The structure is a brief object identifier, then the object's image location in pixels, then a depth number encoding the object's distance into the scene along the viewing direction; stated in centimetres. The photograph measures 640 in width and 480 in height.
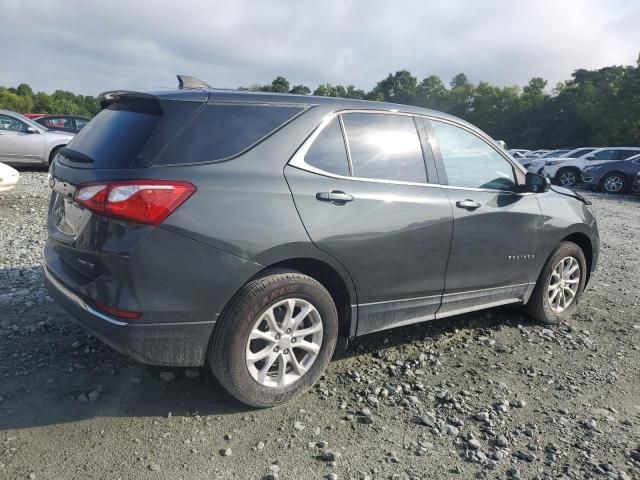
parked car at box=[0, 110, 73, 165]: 1202
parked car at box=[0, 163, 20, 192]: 787
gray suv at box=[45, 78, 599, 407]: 254
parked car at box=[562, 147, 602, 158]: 2110
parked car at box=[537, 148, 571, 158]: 2491
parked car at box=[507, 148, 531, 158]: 3281
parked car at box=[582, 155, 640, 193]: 1685
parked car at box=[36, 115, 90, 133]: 1569
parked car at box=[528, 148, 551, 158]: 3177
